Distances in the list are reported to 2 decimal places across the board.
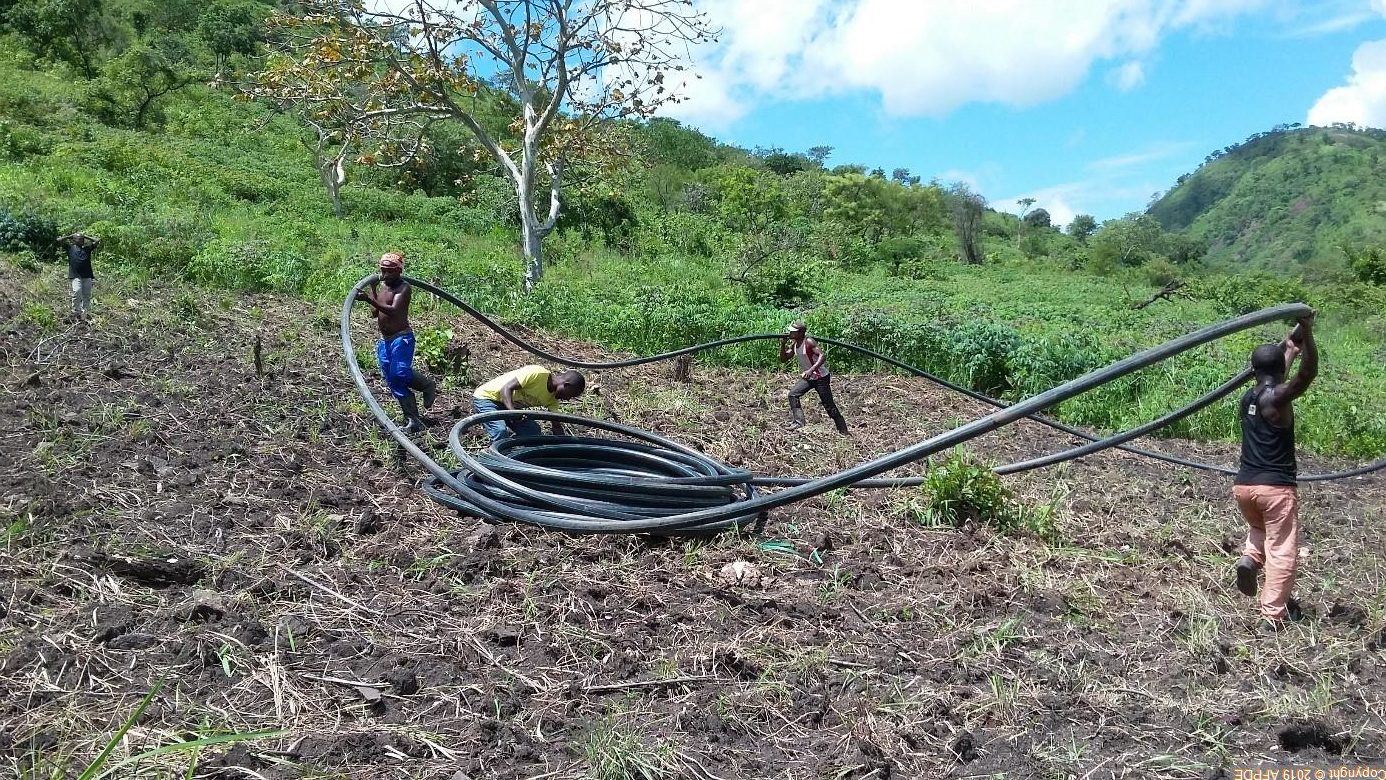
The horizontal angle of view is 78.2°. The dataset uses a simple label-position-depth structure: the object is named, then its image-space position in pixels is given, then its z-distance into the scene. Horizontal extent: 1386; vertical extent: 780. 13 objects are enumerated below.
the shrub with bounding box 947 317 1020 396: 9.97
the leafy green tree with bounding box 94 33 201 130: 27.12
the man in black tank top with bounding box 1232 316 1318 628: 4.02
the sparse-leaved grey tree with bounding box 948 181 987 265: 43.09
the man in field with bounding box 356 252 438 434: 6.20
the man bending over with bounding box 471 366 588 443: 5.86
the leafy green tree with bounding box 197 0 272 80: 39.75
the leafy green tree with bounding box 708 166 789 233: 31.60
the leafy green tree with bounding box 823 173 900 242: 39.44
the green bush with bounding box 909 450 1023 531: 5.10
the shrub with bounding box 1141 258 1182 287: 35.22
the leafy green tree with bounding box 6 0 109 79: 31.22
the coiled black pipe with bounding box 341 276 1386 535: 3.58
